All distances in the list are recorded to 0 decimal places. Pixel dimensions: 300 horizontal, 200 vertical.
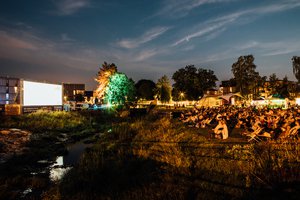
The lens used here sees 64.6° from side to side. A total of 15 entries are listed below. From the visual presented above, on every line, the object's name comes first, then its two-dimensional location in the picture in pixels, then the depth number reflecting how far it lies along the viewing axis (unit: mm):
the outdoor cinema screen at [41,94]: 24825
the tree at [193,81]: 77719
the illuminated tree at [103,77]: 59531
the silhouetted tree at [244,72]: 70169
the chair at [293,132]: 9512
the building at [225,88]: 117812
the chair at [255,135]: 9852
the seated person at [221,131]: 11297
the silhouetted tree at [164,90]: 84875
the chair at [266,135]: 9558
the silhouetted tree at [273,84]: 62059
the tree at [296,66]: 63562
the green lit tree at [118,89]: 45594
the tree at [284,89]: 63188
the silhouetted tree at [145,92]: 119375
